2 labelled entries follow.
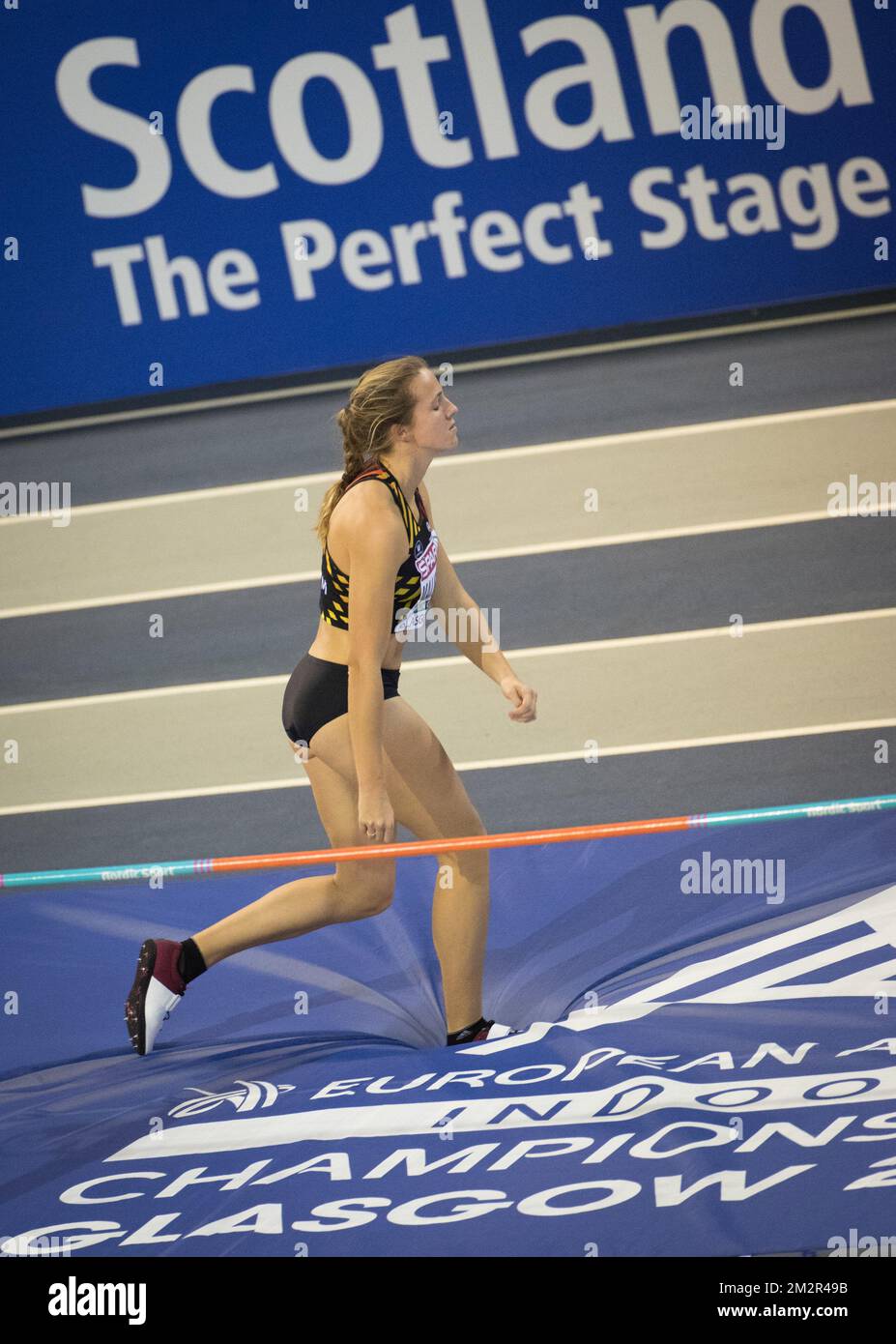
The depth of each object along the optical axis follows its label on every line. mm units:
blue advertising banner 7766
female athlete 4895
